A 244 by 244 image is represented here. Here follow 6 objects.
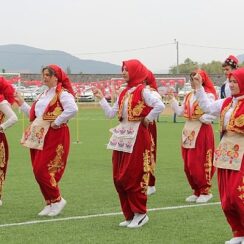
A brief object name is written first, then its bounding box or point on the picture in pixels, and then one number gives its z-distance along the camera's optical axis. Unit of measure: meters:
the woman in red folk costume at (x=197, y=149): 9.30
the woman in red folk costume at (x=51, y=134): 8.12
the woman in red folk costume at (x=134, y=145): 7.52
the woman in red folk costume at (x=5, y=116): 8.39
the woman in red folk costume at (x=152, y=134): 9.88
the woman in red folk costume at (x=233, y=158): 6.31
